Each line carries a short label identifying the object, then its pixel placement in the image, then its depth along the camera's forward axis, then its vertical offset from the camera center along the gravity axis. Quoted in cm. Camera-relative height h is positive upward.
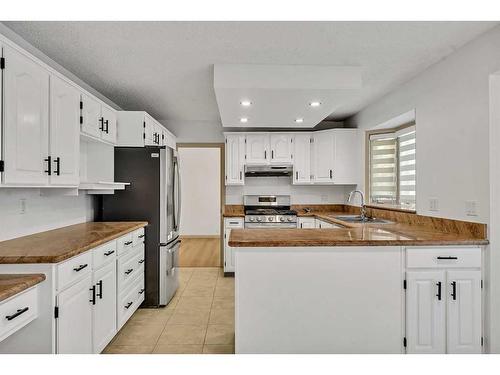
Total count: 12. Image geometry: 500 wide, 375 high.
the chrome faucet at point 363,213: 388 -33
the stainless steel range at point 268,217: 456 -45
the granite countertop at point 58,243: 175 -38
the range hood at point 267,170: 484 +24
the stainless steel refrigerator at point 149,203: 341 -18
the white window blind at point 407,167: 353 +22
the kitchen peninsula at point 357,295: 212 -73
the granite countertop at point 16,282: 146 -48
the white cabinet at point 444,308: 217 -83
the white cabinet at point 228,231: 456 -65
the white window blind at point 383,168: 394 +23
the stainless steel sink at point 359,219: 368 -41
